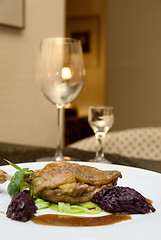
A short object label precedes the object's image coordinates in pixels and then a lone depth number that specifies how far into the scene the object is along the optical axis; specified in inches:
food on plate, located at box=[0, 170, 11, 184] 25.1
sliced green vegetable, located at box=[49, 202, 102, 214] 22.2
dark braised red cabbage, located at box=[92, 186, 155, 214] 21.8
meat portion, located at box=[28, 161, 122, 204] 23.5
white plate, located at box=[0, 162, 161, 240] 16.3
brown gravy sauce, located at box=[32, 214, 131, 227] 19.4
